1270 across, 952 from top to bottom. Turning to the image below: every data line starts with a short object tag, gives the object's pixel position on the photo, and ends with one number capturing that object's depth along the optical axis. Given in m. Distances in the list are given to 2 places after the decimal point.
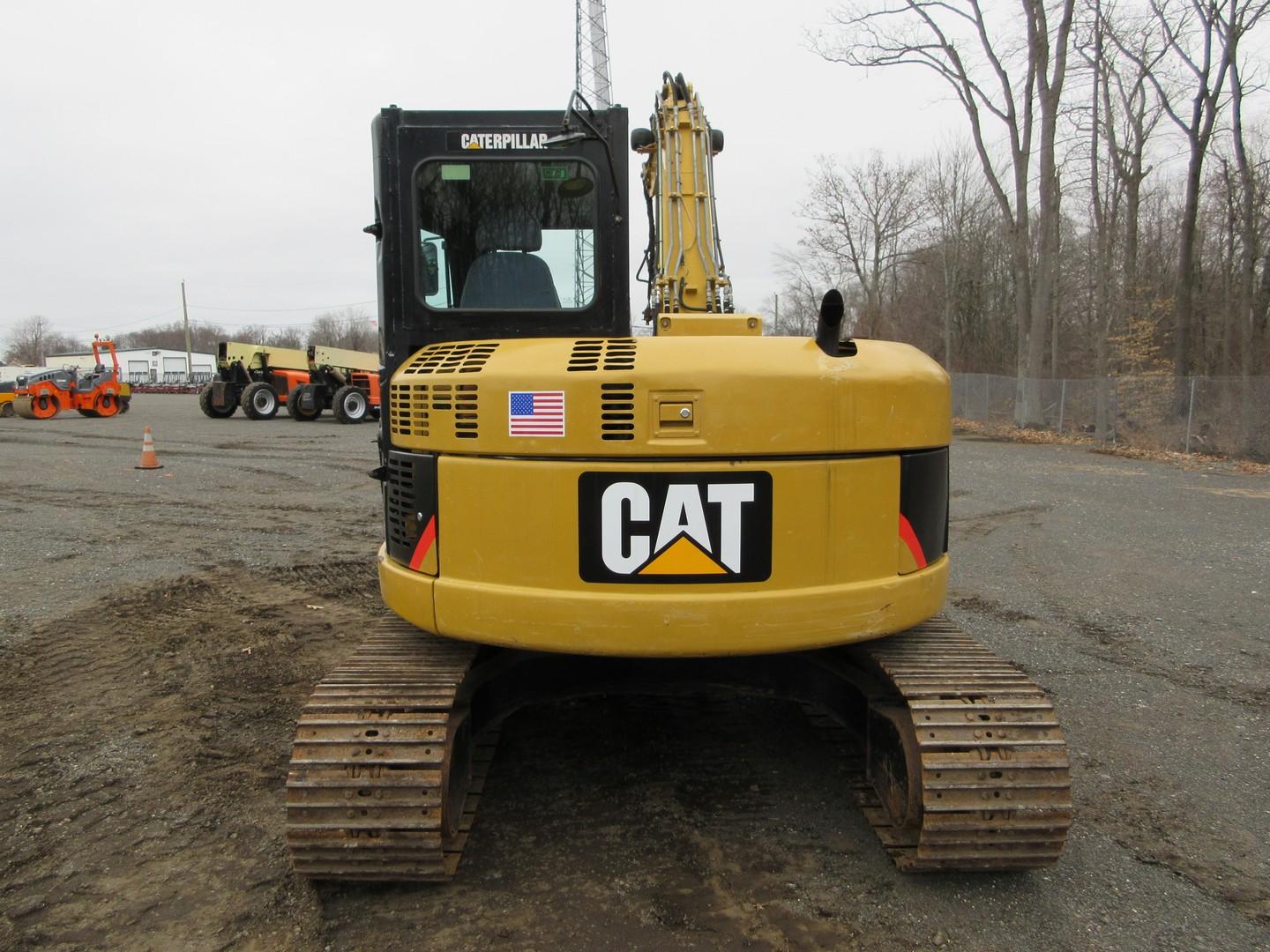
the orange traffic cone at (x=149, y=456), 13.13
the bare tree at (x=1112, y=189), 23.39
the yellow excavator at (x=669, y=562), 2.61
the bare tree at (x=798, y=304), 40.38
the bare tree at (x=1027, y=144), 22.31
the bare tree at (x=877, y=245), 41.94
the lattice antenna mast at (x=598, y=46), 39.34
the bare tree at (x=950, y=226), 41.31
